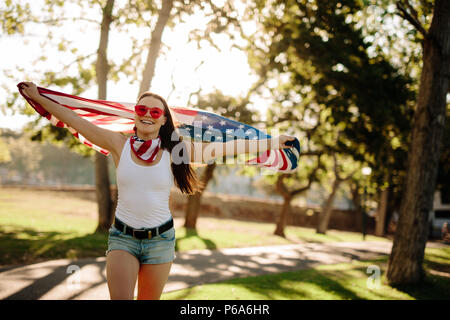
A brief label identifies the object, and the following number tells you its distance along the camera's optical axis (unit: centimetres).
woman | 278
